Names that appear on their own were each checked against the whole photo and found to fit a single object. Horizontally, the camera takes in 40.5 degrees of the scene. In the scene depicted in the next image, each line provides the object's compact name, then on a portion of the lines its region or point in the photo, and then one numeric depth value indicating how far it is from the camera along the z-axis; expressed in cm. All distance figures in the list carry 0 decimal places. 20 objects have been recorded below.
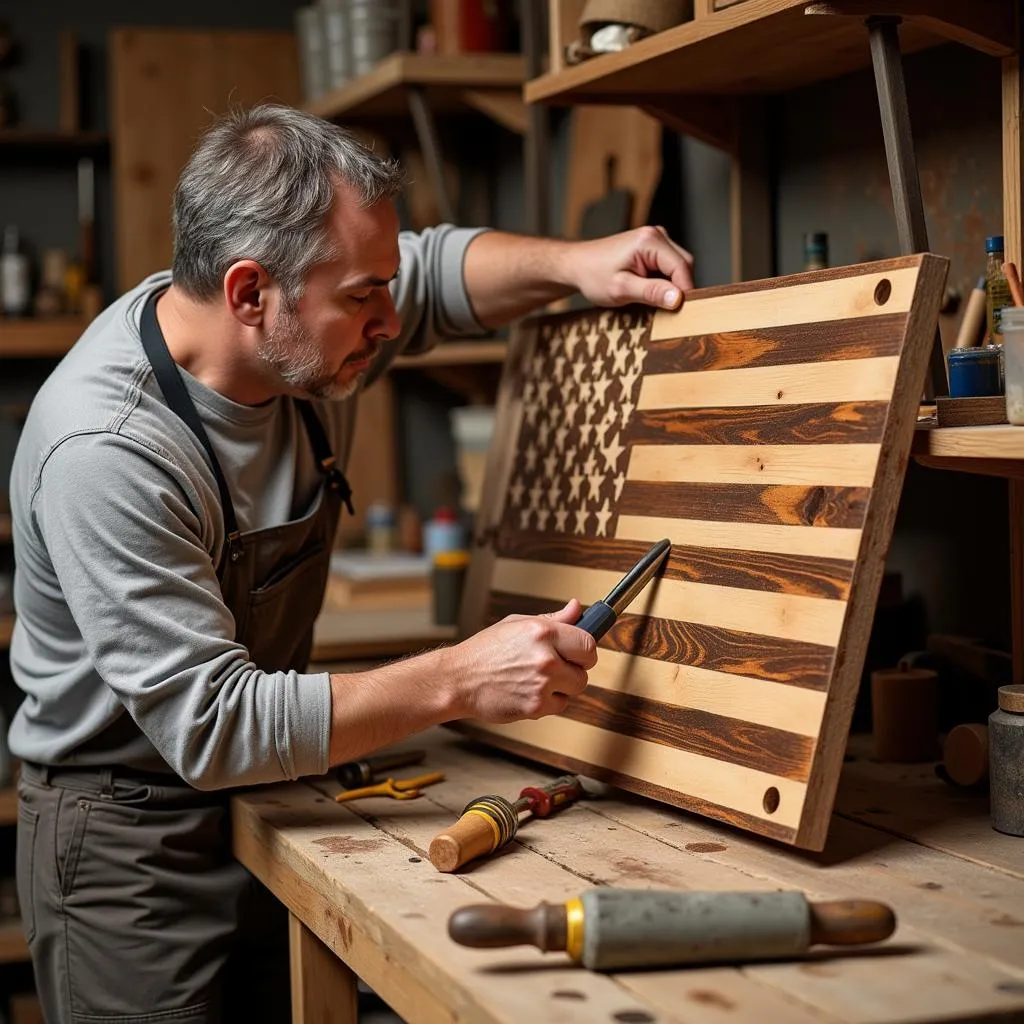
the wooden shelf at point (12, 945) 364
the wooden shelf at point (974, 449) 131
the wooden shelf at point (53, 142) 417
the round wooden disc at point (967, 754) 155
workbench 104
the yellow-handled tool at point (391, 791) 163
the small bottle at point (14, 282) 423
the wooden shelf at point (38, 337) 411
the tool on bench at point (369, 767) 169
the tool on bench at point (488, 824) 133
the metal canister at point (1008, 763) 143
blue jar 143
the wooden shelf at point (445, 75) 296
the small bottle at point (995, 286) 150
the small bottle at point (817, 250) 180
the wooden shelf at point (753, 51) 152
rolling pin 109
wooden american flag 133
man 149
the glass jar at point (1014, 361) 134
